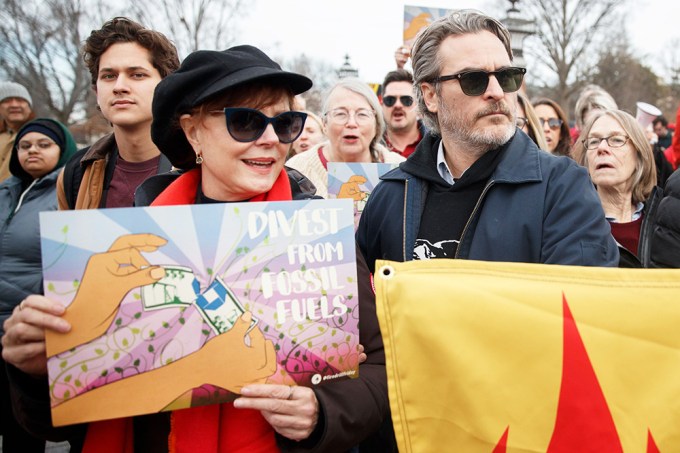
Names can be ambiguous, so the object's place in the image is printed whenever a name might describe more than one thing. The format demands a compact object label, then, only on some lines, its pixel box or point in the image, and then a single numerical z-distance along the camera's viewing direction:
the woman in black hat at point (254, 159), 1.48
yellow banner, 1.27
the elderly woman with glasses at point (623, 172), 3.39
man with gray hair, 1.84
